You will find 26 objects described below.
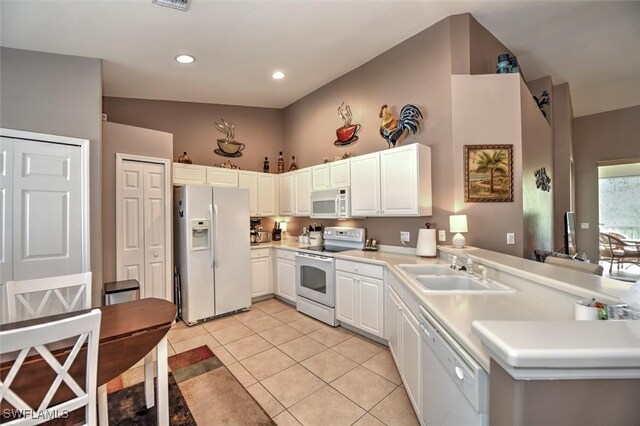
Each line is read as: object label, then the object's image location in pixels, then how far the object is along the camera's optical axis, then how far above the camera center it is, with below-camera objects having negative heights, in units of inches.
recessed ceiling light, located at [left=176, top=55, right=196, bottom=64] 123.1 +73.0
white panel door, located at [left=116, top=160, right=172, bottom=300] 126.7 -5.1
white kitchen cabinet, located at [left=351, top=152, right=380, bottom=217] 125.9 +14.2
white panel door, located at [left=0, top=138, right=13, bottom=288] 92.4 +3.0
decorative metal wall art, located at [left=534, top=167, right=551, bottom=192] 135.5 +17.5
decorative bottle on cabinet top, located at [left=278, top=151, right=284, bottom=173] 197.9 +37.1
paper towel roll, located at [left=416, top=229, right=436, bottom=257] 112.7 -12.2
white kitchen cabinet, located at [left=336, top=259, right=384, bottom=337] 110.8 -35.3
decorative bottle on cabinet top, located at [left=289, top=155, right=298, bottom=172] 189.2 +34.5
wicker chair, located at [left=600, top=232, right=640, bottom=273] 215.3 -31.7
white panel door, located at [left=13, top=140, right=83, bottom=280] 95.9 +3.1
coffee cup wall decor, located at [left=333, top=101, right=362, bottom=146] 151.9 +48.6
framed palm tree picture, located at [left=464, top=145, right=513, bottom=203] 111.3 +16.3
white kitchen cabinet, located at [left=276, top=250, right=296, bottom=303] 156.7 -35.6
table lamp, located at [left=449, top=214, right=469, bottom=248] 105.5 -5.3
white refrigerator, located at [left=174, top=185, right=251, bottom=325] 137.2 -17.9
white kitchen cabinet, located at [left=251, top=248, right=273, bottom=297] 164.1 -35.2
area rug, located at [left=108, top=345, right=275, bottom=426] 74.5 -55.6
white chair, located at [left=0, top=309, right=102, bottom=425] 39.6 -23.5
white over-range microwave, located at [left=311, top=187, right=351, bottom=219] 139.8 +6.4
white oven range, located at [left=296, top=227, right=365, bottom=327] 131.7 -29.9
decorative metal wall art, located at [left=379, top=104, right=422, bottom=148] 121.2 +41.8
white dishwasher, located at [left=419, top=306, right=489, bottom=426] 38.5 -29.0
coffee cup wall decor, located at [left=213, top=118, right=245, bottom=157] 182.9 +49.7
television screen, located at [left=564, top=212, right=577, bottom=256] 156.6 -13.9
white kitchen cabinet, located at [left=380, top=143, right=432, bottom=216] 111.8 +14.3
